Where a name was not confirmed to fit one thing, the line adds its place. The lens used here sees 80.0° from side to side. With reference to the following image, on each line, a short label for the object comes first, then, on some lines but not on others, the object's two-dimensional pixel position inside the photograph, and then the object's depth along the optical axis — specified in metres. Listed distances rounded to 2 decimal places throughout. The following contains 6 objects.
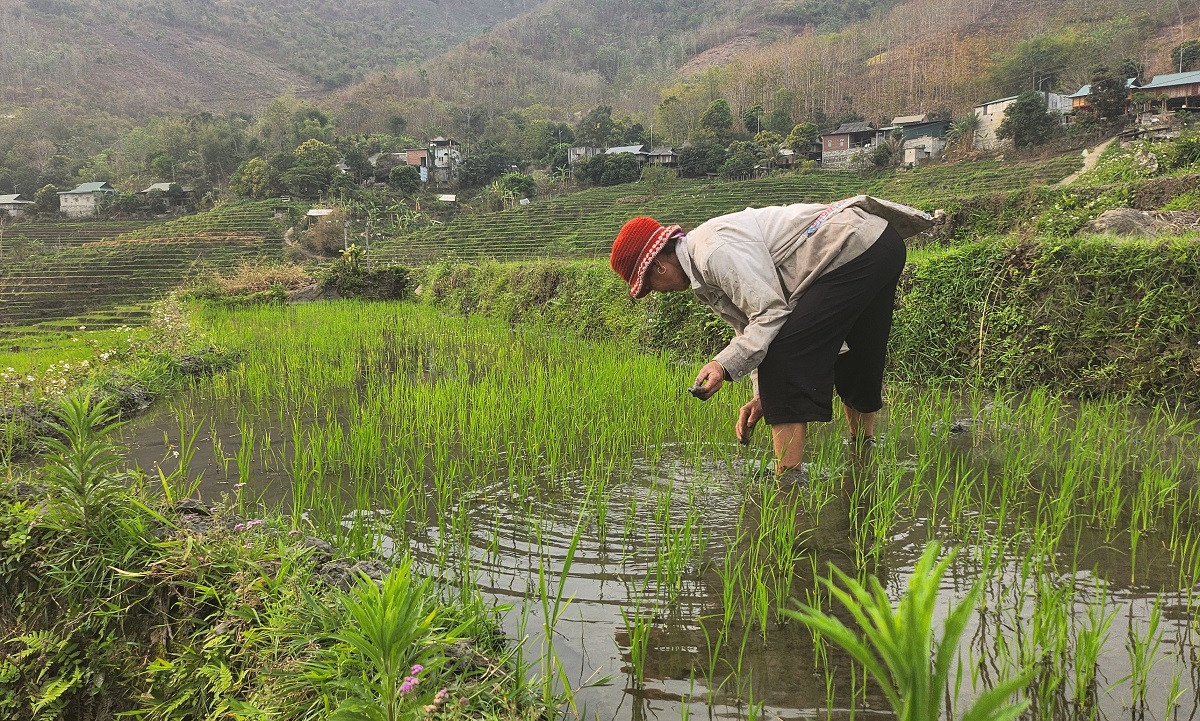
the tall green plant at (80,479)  1.69
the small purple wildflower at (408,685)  1.02
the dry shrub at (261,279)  14.71
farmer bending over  2.25
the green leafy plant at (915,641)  0.53
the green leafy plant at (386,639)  0.97
